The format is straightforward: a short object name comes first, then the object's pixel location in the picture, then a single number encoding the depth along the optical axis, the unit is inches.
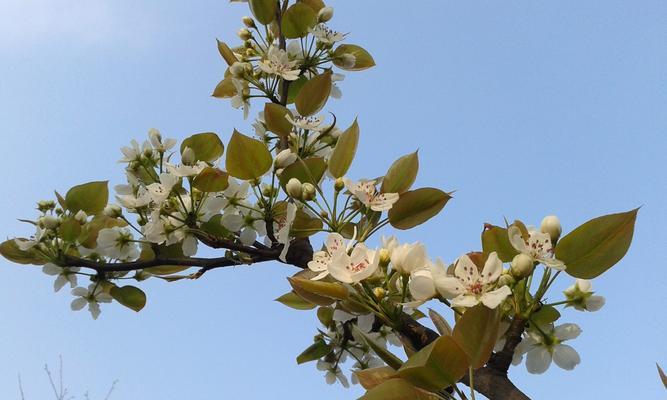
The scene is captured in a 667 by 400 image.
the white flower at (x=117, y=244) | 35.3
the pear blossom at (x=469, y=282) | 26.6
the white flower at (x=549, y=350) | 27.9
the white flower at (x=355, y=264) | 27.5
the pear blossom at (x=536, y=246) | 27.1
